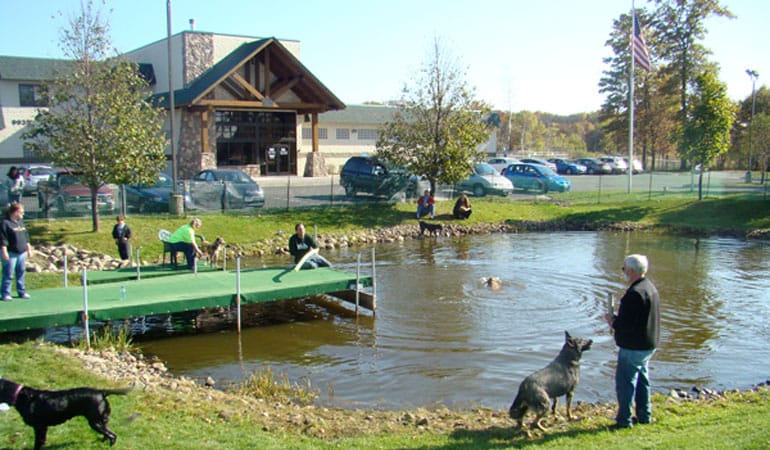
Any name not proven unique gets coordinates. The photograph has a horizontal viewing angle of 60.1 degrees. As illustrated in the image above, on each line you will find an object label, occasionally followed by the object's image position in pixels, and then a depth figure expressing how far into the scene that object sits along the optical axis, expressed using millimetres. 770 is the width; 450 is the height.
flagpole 34656
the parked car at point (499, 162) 50625
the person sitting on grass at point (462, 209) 27795
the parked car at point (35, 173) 32281
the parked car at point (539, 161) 51569
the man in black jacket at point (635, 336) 6938
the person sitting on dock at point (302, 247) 15352
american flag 31125
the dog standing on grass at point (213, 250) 17350
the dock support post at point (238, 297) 12484
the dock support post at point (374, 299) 13828
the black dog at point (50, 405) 6312
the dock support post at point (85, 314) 10742
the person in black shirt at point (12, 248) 11570
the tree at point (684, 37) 56625
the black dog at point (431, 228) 25812
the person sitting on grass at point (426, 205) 27734
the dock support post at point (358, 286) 13828
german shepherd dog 7086
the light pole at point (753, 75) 58112
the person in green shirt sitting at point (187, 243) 15117
